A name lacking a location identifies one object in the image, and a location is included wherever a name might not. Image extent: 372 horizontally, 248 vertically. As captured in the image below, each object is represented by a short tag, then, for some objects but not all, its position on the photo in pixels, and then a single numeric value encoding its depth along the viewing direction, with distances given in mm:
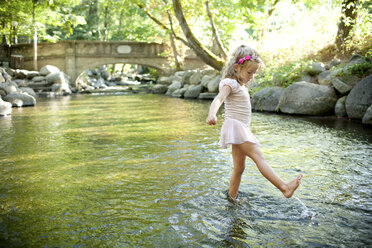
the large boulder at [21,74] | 28302
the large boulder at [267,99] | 12094
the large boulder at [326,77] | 11279
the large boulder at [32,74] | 28633
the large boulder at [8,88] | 17000
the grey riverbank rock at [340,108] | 10070
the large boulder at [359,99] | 9031
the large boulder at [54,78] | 28016
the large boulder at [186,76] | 23906
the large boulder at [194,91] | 20438
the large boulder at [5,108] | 12230
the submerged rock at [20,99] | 15812
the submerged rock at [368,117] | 8375
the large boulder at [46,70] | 29328
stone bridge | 33125
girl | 3236
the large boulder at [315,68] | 12555
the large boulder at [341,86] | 10316
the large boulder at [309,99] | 10539
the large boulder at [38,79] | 27984
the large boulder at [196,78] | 22562
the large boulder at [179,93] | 21909
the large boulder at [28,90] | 21109
